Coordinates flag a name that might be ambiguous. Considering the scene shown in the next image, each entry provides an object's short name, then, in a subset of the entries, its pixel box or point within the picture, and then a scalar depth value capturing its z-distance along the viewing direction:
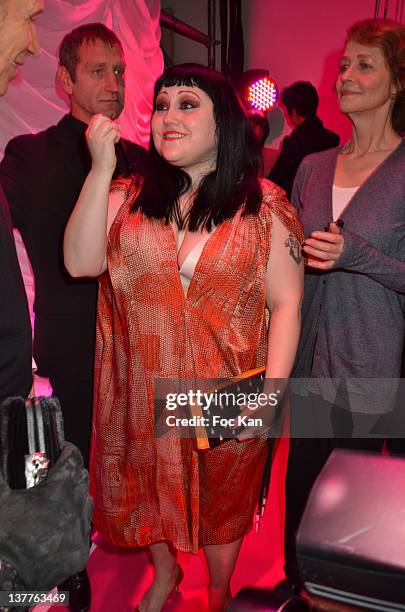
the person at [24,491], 0.94
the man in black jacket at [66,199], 2.01
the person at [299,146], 3.83
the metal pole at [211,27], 4.87
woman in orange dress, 1.62
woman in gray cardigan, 1.72
